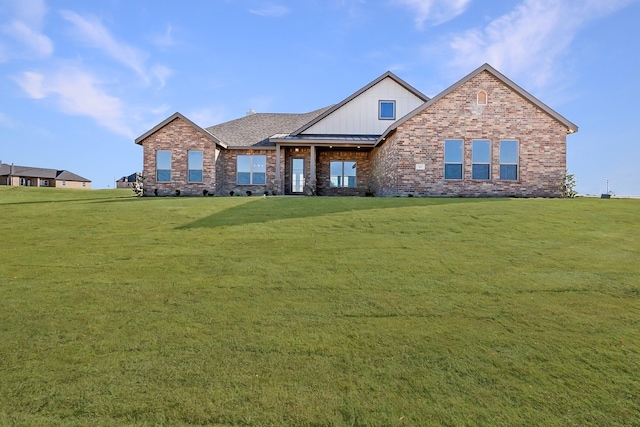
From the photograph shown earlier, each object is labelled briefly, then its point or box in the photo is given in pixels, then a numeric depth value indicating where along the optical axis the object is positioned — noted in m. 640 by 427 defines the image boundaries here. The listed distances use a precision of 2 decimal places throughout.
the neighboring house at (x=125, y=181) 62.09
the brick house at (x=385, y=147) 17.19
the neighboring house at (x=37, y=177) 56.72
